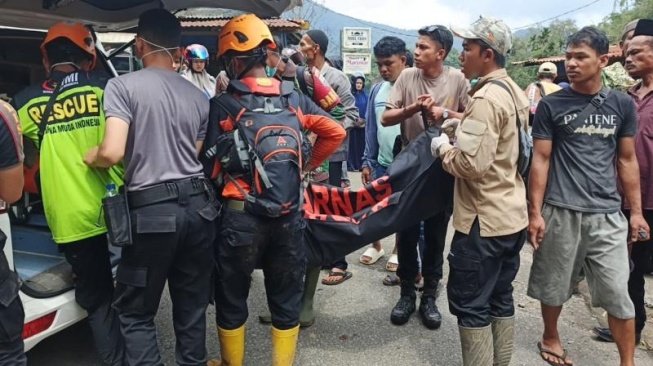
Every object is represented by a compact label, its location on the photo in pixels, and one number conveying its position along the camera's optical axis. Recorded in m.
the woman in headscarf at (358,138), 8.45
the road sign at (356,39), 12.12
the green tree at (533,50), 21.88
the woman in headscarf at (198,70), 5.68
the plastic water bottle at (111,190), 2.51
